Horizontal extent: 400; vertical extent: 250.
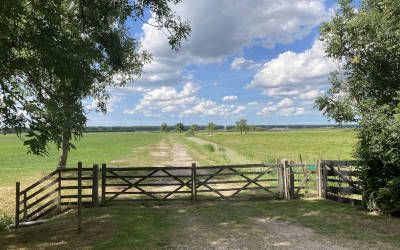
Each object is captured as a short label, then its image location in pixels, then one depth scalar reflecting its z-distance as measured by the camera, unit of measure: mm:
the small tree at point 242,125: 192100
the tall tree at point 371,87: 12703
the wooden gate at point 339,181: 14789
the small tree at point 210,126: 191625
